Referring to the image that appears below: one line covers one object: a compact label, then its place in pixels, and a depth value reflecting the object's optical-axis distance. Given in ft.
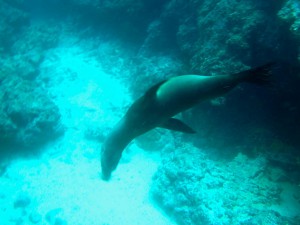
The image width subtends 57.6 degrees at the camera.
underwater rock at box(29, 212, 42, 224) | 29.25
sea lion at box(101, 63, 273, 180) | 8.30
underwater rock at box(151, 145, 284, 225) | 24.29
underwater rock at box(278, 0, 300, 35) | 22.77
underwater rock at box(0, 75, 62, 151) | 34.45
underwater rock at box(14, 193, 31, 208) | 30.91
